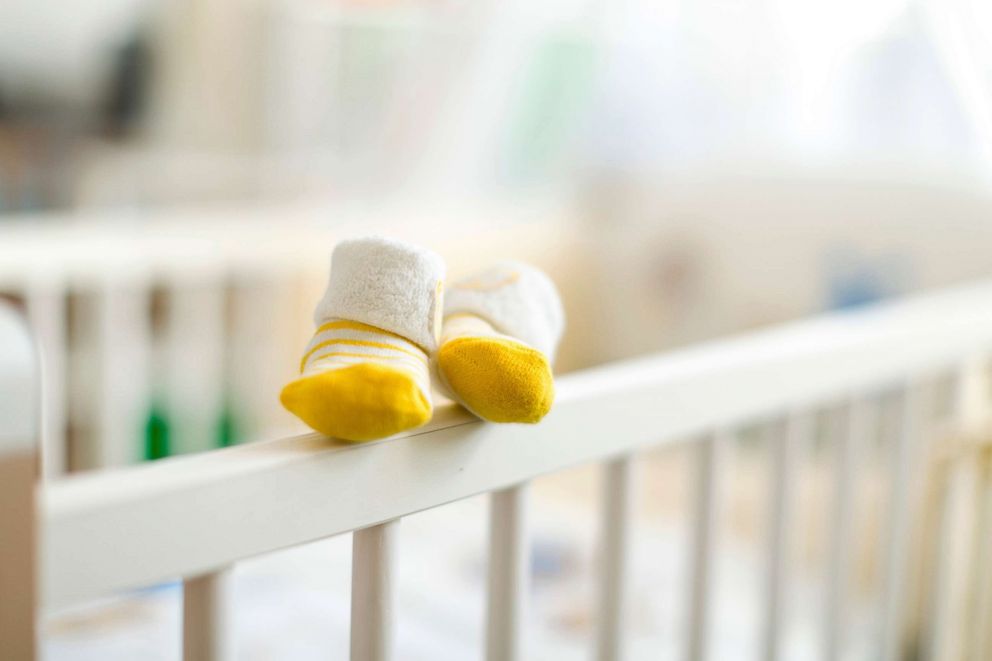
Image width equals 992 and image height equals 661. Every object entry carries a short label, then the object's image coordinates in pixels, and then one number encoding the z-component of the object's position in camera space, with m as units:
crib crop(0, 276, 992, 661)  0.39
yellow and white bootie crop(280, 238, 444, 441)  0.42
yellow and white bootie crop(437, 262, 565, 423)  0.47
